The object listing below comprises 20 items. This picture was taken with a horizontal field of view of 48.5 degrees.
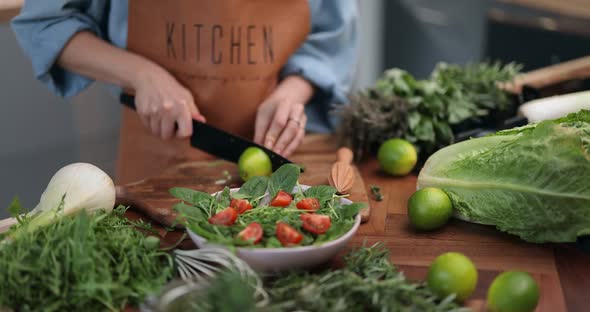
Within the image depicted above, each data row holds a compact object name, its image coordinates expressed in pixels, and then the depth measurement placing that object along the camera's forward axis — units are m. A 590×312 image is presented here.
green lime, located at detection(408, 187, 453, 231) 1.39
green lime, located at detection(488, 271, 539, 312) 1.05
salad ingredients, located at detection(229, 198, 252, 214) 1.25
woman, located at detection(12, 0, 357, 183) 1.77
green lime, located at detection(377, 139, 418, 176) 1.75
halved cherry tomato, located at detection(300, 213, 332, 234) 1.17
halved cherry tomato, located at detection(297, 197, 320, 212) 1.26
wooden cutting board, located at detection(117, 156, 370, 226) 1.52
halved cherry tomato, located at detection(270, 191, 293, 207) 1.29
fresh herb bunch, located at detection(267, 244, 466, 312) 1.01
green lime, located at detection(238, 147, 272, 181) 1.65
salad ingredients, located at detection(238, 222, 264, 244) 1.13
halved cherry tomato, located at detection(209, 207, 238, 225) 1.19
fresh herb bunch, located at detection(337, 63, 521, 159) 1.91
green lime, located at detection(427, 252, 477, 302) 1.09
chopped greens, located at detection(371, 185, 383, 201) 1.62
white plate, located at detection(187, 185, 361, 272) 1.11
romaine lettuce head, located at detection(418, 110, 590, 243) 1.27
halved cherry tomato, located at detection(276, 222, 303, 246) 1.13
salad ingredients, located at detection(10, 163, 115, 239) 1.27
